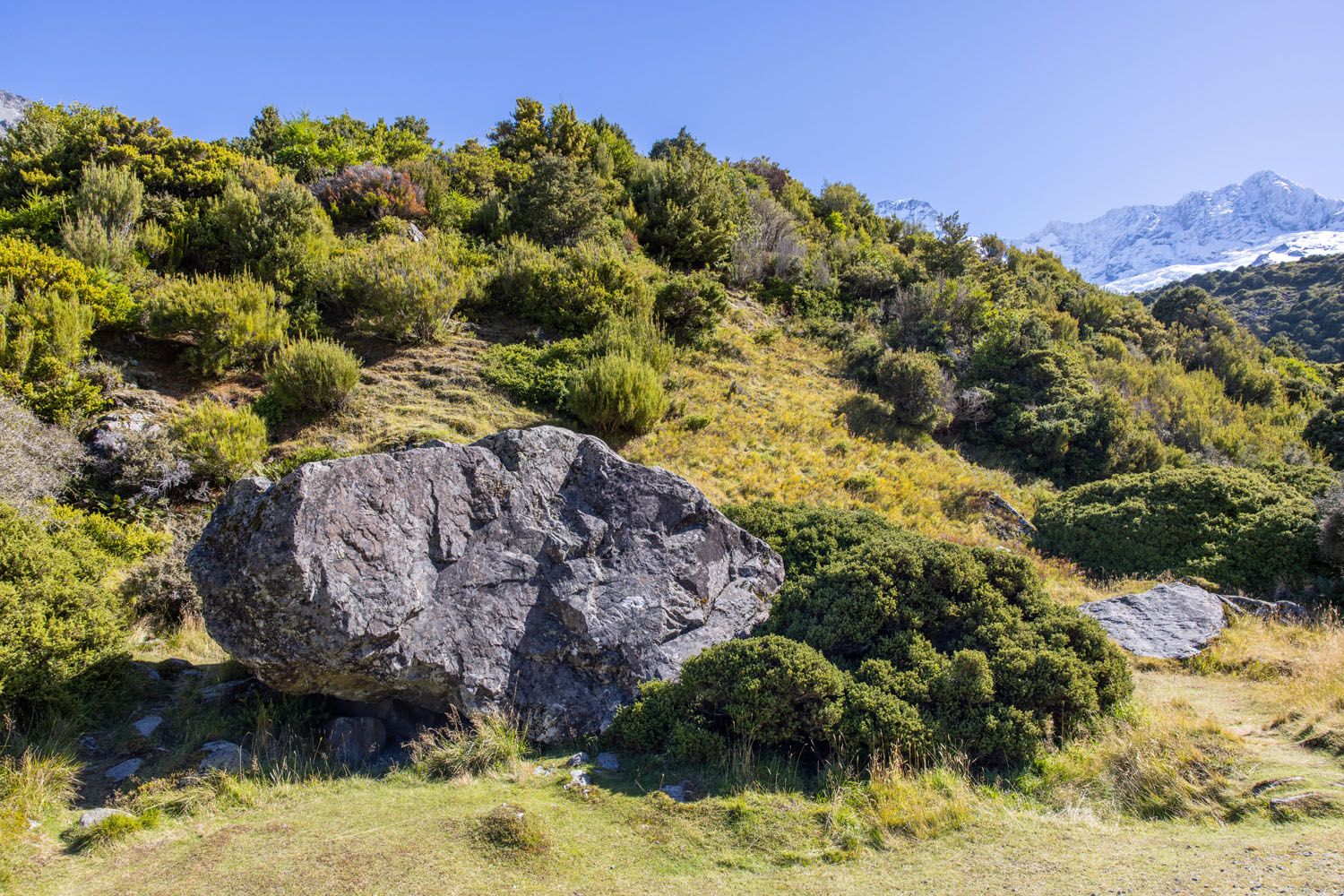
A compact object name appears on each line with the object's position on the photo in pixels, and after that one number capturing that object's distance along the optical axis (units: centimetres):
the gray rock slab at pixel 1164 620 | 731
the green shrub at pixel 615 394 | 1114
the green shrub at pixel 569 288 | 1389
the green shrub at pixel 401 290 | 1203
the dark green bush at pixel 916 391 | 1523
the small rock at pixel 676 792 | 472
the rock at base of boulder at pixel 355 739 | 527
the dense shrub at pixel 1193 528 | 945
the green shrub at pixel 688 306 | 1523
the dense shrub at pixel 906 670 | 506
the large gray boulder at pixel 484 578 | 497
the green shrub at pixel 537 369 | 1180
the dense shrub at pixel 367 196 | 1656
